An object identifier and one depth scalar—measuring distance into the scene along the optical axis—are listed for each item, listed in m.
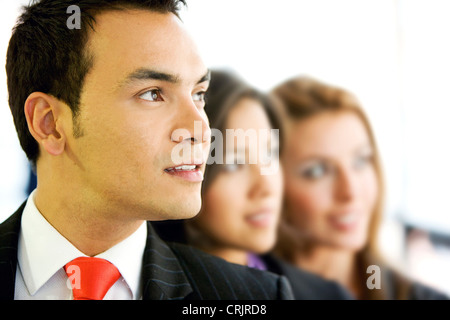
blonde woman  1.41
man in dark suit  0.88
